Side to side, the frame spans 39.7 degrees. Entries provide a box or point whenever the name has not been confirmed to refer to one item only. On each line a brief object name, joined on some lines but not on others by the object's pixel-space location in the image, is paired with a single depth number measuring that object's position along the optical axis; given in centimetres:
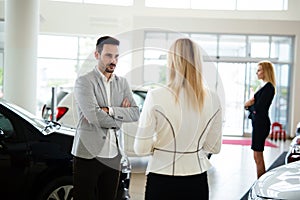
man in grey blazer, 246
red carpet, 997
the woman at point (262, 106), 483
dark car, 311
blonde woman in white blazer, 201
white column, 670
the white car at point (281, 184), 229
